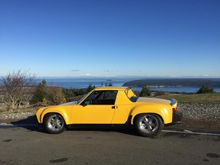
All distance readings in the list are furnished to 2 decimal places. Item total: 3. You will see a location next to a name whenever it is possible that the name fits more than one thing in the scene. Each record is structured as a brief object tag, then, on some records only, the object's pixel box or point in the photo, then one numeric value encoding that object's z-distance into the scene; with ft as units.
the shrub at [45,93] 44.12
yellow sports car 16.57
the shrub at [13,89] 39.05
